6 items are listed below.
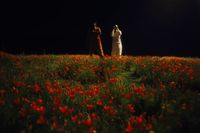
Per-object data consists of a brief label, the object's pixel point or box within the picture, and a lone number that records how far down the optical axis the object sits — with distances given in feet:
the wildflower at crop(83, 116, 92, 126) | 18.79
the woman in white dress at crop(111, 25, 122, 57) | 75.41
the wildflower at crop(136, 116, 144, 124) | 18.38
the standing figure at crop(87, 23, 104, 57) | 65.90
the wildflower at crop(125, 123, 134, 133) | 17.75
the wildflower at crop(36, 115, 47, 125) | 18.39
